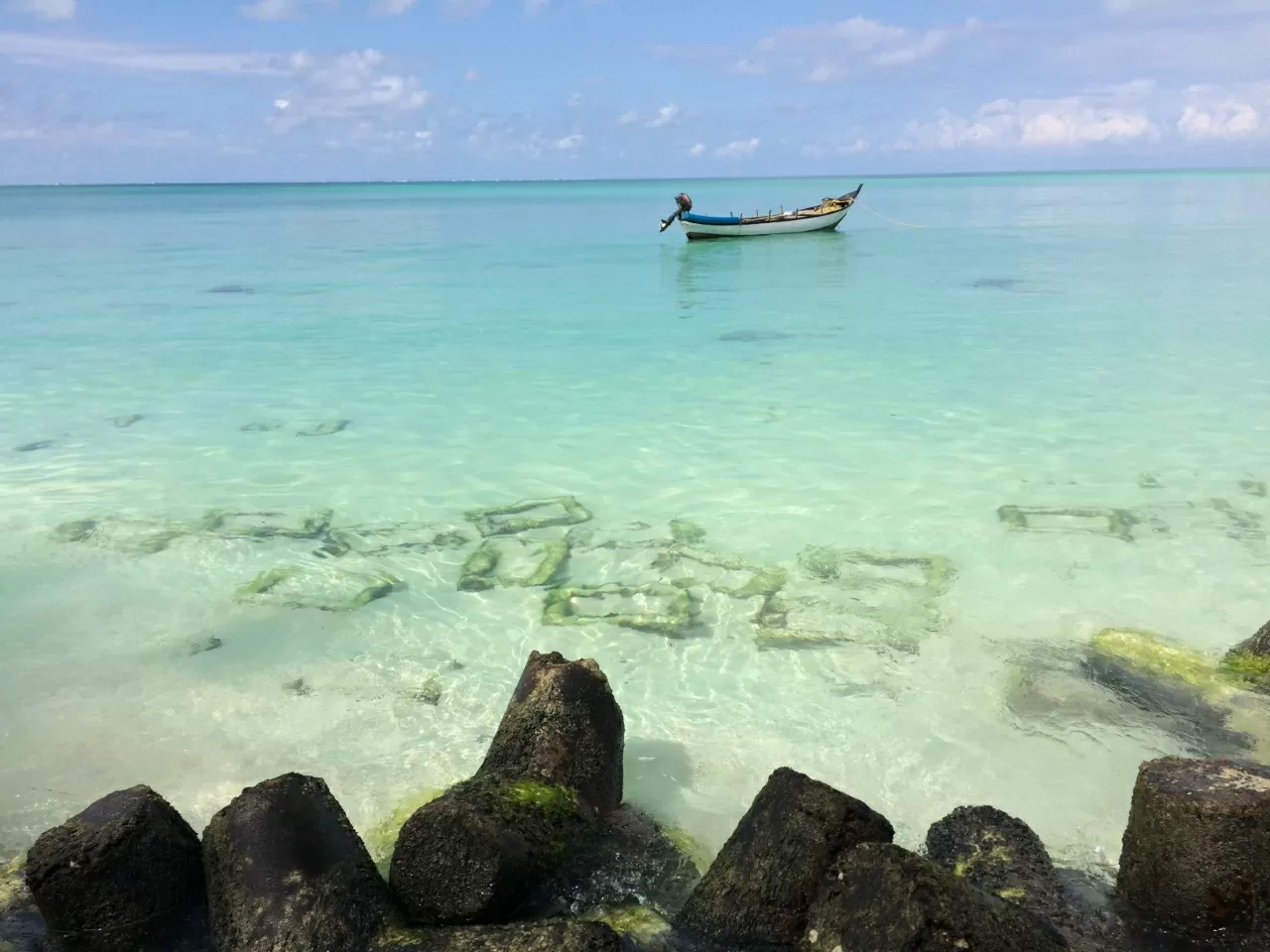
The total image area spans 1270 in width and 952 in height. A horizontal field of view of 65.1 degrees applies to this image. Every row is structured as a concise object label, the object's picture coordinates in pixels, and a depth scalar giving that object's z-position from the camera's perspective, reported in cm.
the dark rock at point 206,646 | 652
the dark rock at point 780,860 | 326
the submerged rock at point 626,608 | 669
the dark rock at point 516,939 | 287
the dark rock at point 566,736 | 411
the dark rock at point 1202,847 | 326
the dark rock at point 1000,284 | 2455
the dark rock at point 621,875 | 365
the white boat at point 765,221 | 4100
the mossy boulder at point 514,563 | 738
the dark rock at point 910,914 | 272
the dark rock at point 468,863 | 329
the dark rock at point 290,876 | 317
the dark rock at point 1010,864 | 345
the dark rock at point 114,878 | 348
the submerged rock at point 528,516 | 856
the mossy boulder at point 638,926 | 333
